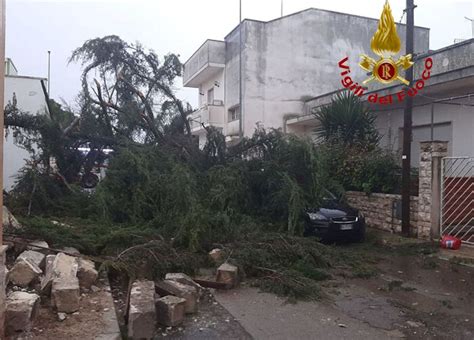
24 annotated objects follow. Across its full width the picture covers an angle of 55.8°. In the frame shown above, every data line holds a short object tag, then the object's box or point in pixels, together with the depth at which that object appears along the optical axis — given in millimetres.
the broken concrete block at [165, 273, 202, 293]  6164
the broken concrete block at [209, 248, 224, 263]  7837
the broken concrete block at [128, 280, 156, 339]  4719
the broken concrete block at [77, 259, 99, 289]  5988
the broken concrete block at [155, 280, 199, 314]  5551
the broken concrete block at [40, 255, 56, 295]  5430
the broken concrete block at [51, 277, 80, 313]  5004
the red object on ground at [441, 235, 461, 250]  9836
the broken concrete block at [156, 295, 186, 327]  5051
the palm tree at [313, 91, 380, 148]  14688
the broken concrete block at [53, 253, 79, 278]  5605
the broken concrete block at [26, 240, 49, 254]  7000
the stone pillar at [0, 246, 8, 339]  3887
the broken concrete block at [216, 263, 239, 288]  6801
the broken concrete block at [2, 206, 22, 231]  7648
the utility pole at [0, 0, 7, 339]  3787
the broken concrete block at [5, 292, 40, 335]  4324
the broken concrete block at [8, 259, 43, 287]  5750
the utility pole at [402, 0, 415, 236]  10758
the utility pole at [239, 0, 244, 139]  21578
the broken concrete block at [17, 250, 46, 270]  6257
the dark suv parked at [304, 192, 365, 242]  10633
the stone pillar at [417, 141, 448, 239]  10672
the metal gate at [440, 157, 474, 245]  11156
